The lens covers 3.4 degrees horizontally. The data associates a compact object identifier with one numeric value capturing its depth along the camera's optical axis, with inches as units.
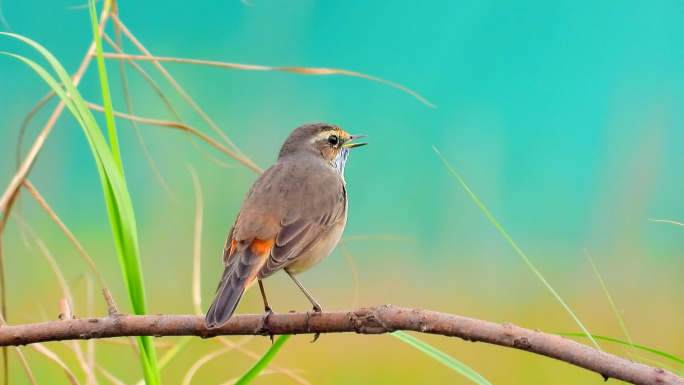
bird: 230.3
